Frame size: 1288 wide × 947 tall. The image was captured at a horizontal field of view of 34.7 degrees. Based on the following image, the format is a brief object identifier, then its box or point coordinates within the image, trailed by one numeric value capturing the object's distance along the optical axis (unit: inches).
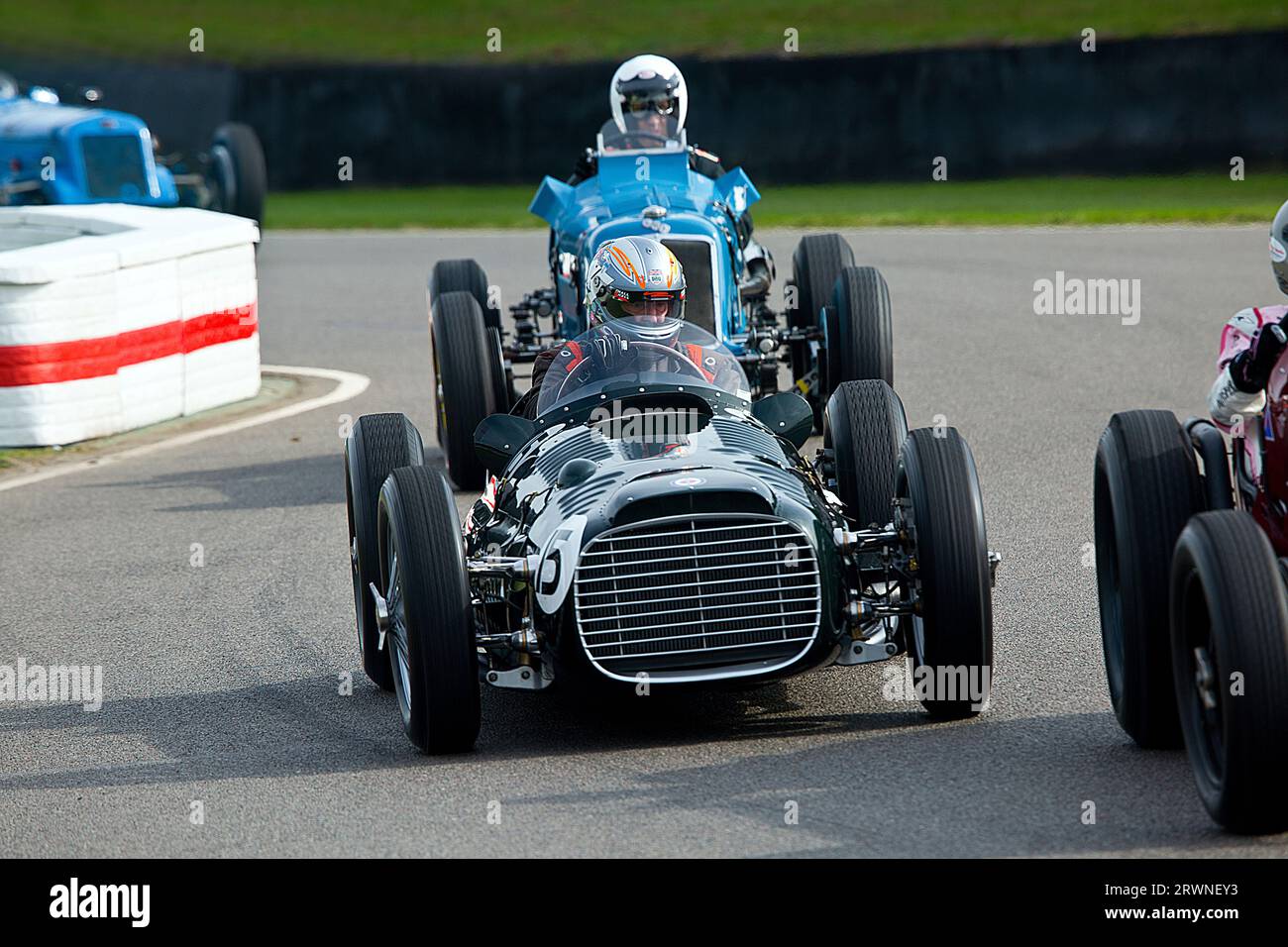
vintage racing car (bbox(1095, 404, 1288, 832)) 199.0
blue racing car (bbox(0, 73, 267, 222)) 764.0
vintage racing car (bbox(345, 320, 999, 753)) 240.1
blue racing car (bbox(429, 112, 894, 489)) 408.8
